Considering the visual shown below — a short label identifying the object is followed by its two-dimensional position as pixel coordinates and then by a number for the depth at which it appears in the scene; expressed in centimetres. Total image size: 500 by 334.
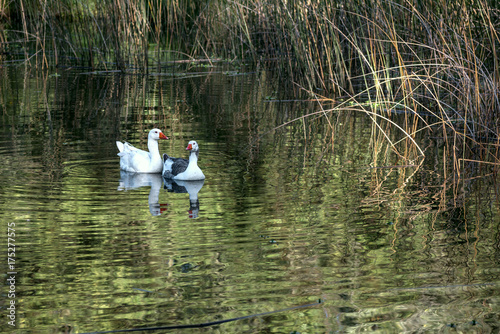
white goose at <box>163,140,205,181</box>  1547
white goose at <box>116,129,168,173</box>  1640
